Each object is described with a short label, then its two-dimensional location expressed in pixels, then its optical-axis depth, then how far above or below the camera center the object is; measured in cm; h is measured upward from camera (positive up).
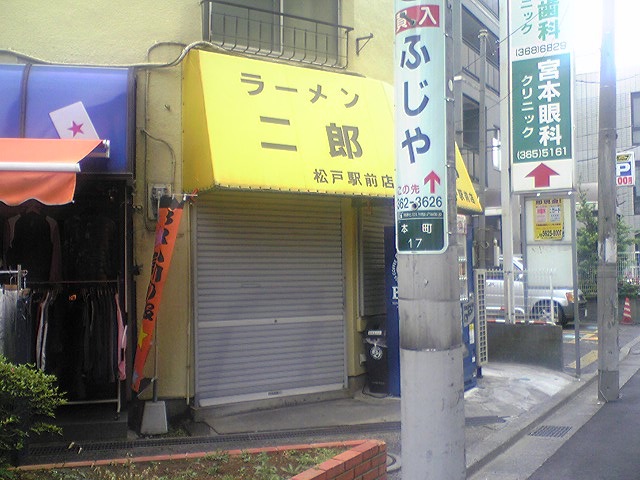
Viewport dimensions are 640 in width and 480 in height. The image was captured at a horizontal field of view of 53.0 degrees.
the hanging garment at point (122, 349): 716 -96
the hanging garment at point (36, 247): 782 +21
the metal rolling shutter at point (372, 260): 960 +1
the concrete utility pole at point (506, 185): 1215 +174
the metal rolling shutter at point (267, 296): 823 -47
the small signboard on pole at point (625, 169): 1909 +269
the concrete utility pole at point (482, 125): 1641 +362
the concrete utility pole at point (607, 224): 943 +52
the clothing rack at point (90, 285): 751 -27
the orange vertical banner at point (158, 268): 720 -6
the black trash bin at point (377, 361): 904 -143
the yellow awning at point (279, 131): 755 +167
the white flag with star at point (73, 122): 712 +158
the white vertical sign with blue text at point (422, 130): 395 +81
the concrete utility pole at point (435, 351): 392 -56
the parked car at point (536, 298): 1202 -89
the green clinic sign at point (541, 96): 1107 +289
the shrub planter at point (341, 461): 465 -156
